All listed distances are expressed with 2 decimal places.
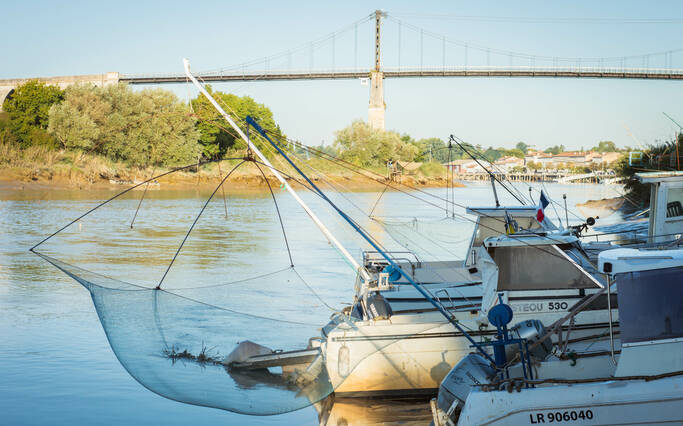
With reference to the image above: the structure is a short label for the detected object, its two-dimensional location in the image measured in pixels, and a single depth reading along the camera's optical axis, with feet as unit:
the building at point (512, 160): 594.53
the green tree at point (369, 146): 293.43
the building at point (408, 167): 285.64
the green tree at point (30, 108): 216.37
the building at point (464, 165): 530.22
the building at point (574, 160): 596.25
